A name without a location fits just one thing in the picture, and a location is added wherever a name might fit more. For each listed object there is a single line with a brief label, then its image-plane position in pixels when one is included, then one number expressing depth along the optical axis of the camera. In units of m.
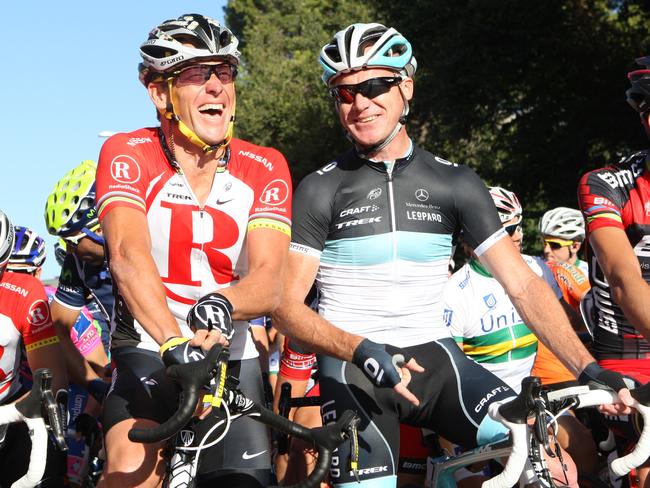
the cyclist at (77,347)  7.88
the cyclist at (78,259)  7.90
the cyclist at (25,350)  6.17
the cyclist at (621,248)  5.81
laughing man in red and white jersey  4.69
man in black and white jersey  5.24
